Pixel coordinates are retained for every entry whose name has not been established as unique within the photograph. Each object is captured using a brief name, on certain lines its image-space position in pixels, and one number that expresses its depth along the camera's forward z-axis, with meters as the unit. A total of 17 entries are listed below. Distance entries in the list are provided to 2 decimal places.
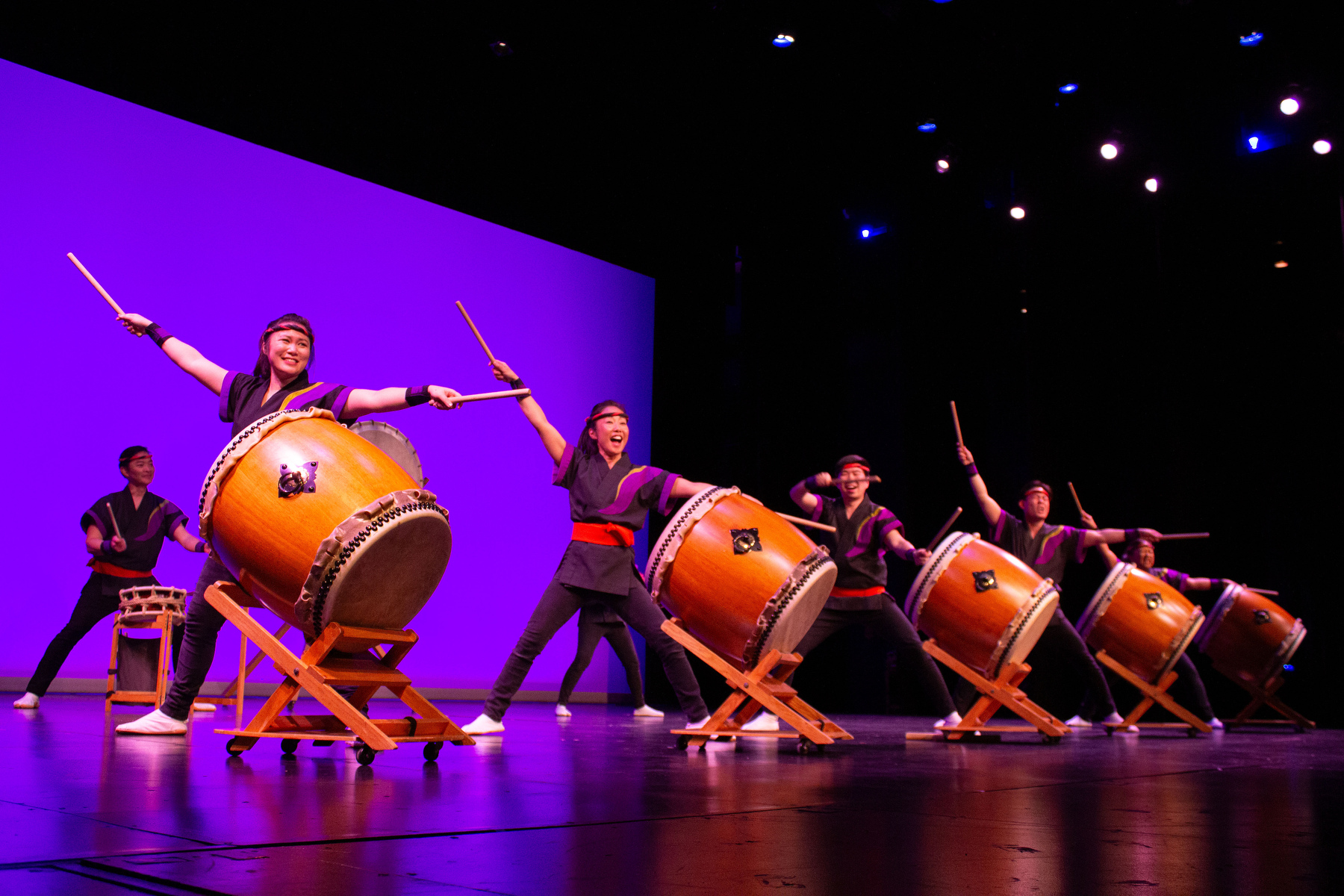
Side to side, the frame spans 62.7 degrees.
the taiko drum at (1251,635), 6.34
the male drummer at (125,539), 4.84
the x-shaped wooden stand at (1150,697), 5.66
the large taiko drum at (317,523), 2.38
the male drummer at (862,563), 4.53
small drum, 4.43
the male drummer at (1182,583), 6.20
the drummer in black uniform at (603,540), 3.63
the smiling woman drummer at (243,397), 2.80
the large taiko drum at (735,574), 3.33
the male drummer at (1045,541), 5.55
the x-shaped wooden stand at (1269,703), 6.57
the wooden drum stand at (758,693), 3.33
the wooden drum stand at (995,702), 4.41
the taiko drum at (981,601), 4.34
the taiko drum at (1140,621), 5.51
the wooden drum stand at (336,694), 2.40
